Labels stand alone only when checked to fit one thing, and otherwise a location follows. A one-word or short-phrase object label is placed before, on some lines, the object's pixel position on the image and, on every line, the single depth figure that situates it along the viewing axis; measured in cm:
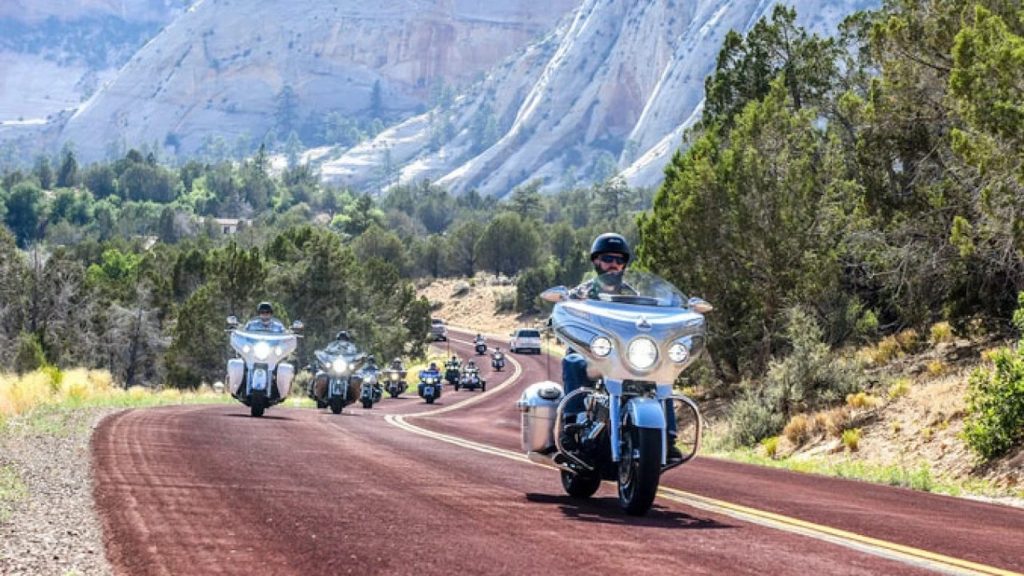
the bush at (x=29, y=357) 5062
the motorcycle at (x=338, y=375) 2855
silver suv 11031
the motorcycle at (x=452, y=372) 6689
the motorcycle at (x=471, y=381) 6388
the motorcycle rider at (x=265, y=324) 2442
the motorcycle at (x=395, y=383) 5233
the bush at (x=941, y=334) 2757
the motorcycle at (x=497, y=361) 8194
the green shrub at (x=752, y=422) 2453
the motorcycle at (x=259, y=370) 2389
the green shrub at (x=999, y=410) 1631
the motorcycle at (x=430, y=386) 5006
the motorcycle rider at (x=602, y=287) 980
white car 9494
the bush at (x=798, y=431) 2278
